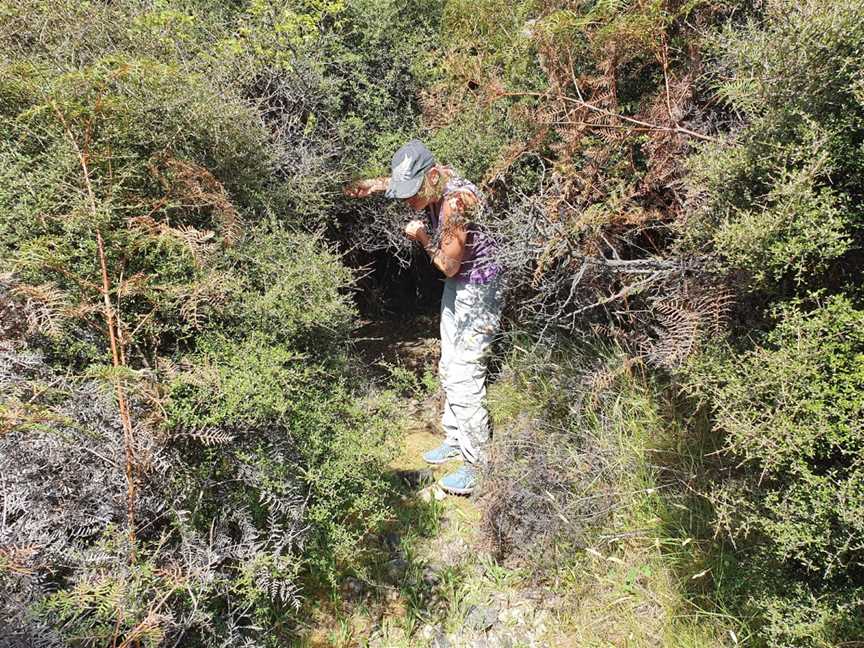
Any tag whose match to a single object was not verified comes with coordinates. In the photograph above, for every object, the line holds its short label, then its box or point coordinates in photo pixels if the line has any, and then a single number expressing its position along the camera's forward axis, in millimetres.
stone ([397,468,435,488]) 3867
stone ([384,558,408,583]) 3146
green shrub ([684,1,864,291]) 1694
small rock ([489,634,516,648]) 2787
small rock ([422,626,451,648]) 2832
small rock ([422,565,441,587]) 3131
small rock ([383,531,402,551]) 3318
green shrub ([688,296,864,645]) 1611
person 3260
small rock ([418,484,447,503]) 3722
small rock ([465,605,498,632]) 2887
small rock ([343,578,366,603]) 2998
